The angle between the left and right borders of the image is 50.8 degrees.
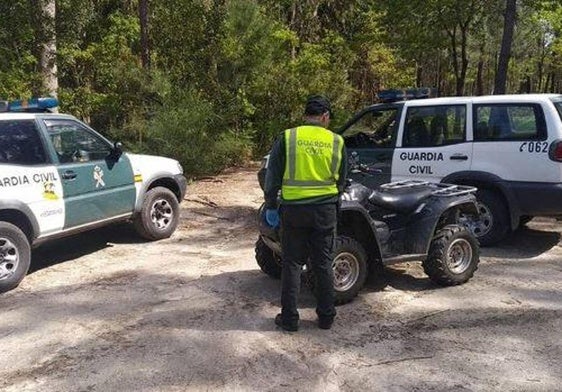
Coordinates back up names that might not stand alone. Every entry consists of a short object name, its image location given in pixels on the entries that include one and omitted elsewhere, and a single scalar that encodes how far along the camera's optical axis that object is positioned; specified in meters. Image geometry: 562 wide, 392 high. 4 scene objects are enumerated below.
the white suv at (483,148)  6.79
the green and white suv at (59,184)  6.09
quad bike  5.34
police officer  4.58
